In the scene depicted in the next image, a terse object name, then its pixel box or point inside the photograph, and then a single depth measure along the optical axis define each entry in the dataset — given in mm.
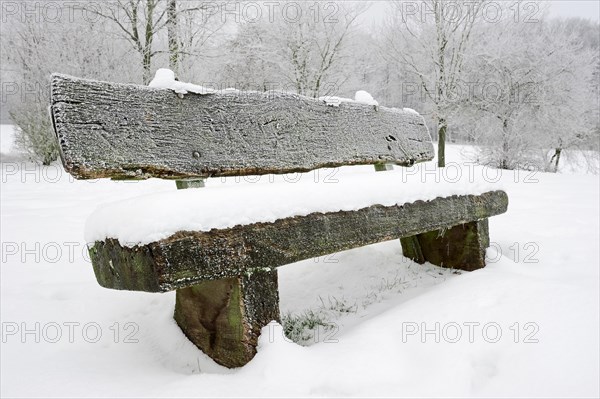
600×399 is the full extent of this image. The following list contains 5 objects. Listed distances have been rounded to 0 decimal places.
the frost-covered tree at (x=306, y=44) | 14609
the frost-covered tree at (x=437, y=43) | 13625
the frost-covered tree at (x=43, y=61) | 11141
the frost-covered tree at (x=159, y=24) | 10047
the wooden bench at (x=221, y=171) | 1395
